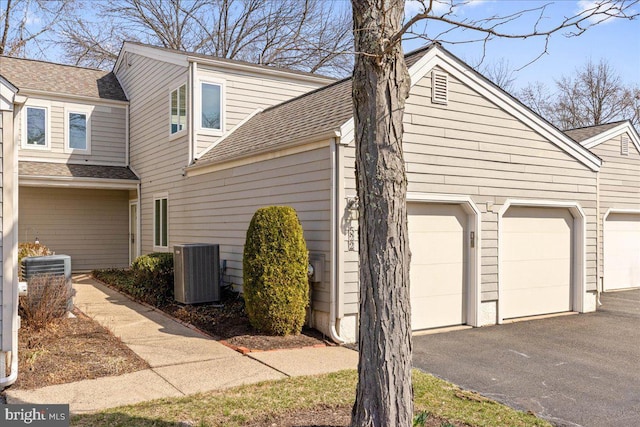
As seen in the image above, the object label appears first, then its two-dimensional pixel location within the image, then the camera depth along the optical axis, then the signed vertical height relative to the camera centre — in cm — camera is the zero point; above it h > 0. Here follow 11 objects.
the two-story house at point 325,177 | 746 +84
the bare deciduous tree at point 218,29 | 2339 +893
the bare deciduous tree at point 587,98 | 2842 +712
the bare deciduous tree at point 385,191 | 341 +20
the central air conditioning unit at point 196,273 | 911 -97
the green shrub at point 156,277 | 1008 -117
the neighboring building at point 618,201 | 1291 +52
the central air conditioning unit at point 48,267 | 815 -79
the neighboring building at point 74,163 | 1438 +163
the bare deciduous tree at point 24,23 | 2075 +806
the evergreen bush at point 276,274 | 708 -76
